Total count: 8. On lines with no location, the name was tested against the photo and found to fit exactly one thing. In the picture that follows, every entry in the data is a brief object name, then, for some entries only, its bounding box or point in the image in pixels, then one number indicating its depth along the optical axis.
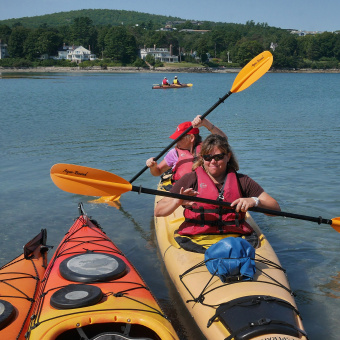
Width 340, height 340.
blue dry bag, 3.90
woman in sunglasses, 4.40
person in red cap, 6.25
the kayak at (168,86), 34.19
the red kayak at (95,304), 3.33
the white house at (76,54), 112.76
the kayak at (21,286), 3.59
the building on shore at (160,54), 116.25
